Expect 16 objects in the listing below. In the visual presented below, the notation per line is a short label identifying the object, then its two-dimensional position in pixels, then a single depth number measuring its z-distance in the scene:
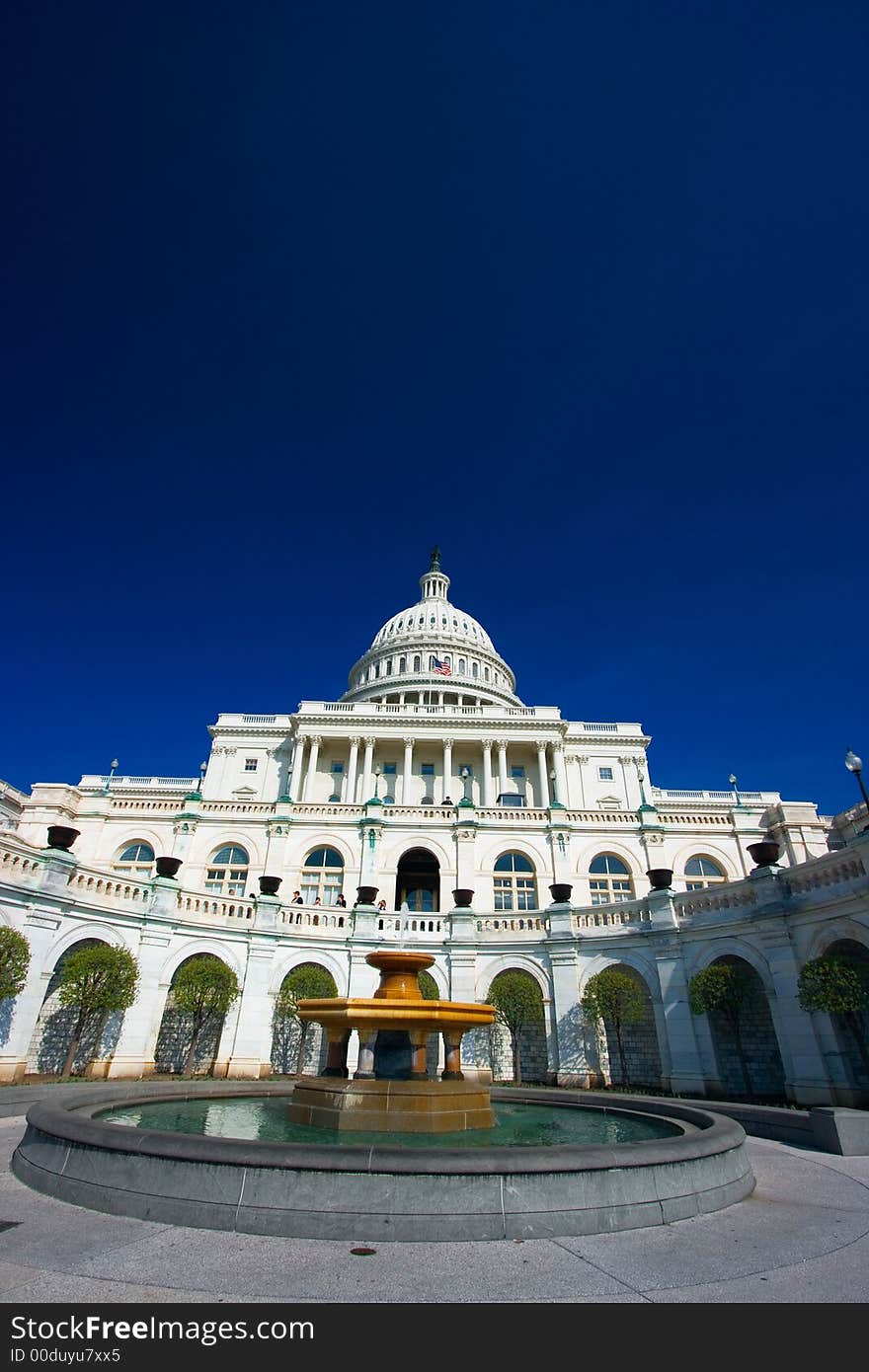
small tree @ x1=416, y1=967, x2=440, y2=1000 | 26.44
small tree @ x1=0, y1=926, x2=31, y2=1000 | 18.20
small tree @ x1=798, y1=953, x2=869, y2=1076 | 17.55
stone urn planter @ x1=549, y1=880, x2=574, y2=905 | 26.39
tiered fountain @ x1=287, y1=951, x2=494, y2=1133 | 11.82
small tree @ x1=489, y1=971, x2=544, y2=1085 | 24.41
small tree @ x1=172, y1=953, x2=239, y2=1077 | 22.80
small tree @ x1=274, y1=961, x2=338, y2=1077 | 24.81
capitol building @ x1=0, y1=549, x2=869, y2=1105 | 20.73
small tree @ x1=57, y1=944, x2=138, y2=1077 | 20.39
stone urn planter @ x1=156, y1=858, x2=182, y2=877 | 24.03
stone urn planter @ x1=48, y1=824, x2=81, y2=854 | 21.28
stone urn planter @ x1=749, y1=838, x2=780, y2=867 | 21.55
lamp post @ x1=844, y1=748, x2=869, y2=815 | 19.50
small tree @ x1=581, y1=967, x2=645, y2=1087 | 23.12
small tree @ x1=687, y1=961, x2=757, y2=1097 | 20.78
